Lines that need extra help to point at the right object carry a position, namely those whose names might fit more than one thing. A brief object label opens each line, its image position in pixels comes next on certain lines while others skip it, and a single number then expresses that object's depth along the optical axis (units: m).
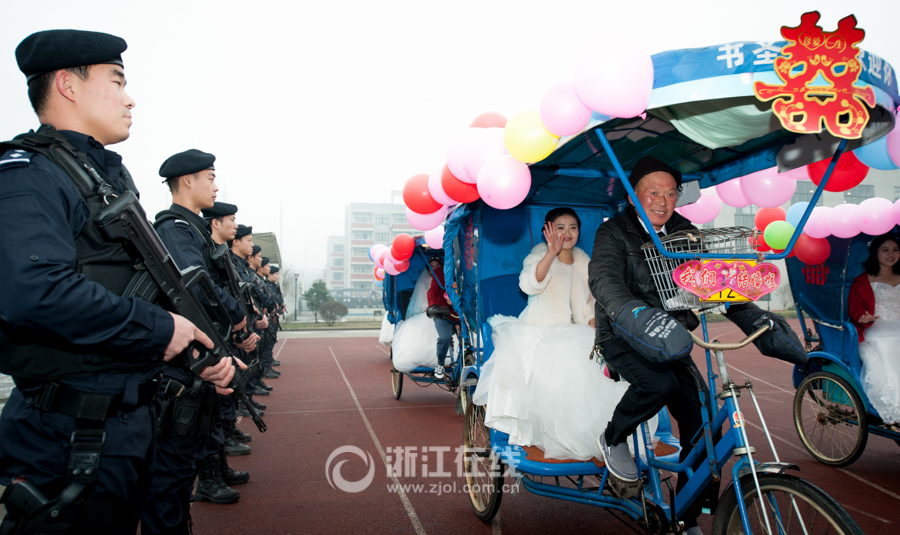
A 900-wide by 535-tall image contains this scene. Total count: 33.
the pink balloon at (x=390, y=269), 8.34
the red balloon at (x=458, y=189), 4.00
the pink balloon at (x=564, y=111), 2.53
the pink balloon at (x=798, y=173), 3.15
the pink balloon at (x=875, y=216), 4.37
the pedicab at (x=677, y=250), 2.05
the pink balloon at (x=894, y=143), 2.64
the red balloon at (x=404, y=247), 7.61
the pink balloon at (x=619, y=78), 2.21
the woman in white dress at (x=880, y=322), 4.24
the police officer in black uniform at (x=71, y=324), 1.50
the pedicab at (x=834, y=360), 4.54
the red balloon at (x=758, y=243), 2.46
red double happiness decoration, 1.96
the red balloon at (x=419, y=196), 4.98
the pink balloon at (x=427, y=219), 5.31
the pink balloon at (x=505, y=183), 3.20
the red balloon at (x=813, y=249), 5.02
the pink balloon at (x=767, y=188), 3.74
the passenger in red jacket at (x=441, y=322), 7.21
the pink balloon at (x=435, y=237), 6.53
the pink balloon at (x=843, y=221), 4.55
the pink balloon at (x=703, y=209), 4.70
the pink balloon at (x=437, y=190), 4.43
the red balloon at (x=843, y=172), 3.00
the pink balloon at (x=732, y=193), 4.14
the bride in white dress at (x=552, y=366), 3.08
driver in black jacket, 2.51
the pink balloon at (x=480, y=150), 3.67
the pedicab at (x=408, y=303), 7.36
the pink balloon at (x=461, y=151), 3.84
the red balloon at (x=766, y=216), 5.05
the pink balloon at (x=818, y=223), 4.75
